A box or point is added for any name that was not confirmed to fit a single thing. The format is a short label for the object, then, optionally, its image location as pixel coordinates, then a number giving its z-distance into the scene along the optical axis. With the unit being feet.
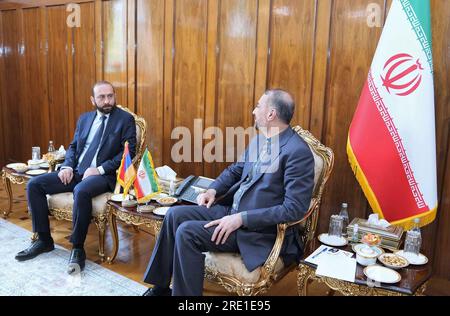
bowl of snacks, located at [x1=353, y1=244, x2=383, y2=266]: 6.32
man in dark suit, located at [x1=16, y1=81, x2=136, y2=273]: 9.21
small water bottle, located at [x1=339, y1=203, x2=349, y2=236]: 7.82
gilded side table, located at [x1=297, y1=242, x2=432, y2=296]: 5.74
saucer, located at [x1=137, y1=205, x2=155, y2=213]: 8.39
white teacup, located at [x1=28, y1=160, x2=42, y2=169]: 11.44
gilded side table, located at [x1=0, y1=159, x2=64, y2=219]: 10.89
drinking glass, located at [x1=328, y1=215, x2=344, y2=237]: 7.39
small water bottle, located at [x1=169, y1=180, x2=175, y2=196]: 9.20
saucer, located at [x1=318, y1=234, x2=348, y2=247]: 7.11
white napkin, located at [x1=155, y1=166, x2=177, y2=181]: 9.99
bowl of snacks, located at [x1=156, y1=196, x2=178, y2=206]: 8.68
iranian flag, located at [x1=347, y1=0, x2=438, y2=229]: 7.32
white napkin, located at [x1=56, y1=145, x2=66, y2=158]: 11.73
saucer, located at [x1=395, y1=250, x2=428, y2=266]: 6.50
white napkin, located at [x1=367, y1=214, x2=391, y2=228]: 7.52
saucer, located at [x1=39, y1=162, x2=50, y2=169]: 11.57
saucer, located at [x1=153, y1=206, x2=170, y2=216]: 8.27
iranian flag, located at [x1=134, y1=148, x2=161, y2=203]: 8.58
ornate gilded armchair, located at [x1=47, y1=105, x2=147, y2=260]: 9.37
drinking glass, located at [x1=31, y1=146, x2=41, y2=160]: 12.04
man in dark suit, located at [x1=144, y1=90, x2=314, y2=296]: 6.66
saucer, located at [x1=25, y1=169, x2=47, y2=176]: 10.85
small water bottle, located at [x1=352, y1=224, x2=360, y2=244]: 7.23
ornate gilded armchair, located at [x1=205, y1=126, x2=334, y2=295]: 6.51
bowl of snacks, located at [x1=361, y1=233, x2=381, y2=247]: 6.93
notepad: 6.02
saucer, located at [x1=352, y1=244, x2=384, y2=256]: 6.68
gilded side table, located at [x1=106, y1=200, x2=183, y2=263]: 8.23
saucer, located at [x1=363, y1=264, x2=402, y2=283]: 5.87
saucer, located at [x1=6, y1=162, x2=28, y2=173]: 11.15
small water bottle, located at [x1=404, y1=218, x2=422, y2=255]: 6.77
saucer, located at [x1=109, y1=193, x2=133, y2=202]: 9.00
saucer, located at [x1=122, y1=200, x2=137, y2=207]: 8.68
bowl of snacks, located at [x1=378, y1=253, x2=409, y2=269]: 6.27
